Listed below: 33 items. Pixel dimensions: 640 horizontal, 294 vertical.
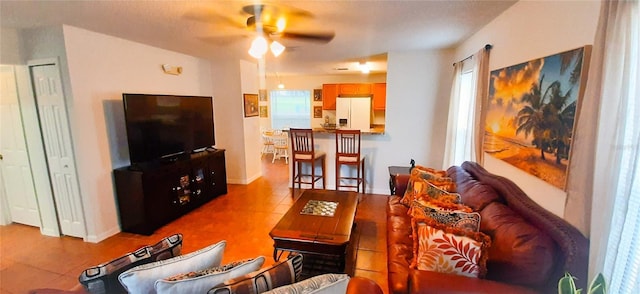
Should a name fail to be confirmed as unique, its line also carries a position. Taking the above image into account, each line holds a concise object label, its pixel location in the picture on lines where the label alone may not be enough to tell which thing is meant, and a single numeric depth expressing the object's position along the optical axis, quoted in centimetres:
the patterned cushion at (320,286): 101
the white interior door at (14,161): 298
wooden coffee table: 209
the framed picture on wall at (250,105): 488
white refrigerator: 659
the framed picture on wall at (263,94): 690
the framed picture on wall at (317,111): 762
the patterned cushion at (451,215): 182
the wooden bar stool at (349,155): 408
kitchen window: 779
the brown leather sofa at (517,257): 129
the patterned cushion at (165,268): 106
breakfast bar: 441
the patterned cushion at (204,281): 99
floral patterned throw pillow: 147
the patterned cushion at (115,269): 112
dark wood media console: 308
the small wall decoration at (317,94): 753
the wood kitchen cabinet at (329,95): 709
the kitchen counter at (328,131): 432
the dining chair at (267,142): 718
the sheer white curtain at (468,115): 256
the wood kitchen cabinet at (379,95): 671
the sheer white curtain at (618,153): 103
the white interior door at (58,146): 280
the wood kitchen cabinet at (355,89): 678
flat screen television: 308
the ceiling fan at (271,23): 221
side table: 358
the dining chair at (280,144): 698
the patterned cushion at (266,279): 100
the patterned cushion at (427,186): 240
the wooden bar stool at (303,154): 418
